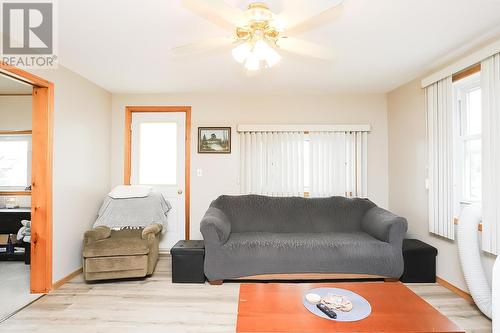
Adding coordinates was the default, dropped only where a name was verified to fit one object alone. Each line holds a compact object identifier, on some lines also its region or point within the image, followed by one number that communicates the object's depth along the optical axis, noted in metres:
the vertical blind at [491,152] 2.33
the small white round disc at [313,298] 1.88
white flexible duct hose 2.38
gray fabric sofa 3.06
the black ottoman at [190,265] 3.17
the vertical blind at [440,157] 2.93
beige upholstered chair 3.07
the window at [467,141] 2.78
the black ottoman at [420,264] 3.12
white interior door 4.25
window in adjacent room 4.39
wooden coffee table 1.60
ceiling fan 1.58
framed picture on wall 4.19
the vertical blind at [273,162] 4.13
